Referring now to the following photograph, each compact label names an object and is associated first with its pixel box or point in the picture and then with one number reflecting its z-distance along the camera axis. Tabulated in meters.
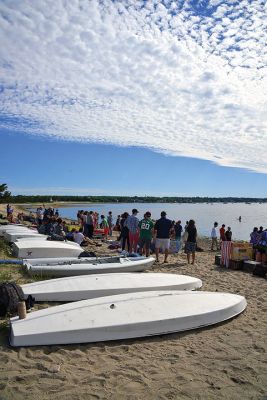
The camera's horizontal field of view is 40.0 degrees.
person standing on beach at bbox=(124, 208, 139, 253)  11.09
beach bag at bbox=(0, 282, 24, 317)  5.49
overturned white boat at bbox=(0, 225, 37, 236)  14.52
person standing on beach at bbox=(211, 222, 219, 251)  16.35
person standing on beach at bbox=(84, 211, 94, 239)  15.97
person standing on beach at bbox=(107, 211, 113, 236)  18.81
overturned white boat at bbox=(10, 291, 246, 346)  4.71
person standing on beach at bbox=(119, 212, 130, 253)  11.69
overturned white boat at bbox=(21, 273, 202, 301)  6.55
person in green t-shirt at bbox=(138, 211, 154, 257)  10.52
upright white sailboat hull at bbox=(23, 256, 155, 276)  8.46
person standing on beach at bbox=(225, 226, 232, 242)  14.79
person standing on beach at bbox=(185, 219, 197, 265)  10.62
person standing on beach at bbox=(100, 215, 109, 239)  17.46
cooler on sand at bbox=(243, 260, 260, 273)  9.98
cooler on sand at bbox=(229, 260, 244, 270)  10.45
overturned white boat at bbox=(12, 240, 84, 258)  10.25
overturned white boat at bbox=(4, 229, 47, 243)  13.09
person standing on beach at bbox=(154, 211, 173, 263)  10.36
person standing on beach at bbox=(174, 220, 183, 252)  14.68
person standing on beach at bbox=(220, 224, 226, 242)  15.20
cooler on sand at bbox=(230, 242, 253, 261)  10.66
